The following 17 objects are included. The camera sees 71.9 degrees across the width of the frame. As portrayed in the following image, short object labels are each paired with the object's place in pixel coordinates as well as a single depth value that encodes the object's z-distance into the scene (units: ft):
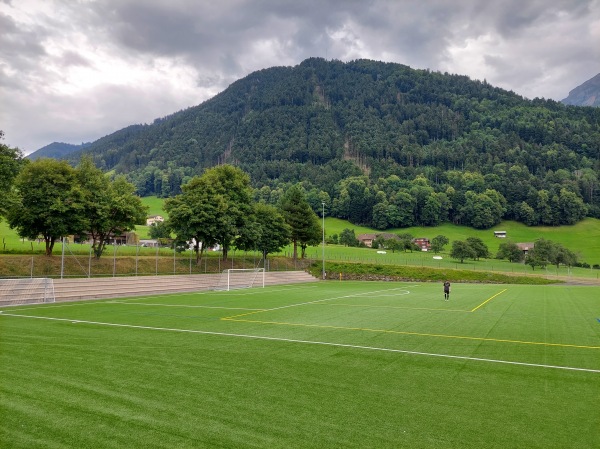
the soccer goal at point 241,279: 132.67
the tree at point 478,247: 275.80
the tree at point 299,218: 216.95
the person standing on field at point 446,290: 94.30
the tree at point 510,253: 290.76
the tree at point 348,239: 352.28
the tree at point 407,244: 328.66
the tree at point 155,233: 292.12
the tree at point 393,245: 322.55
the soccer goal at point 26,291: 78.43
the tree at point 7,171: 91.75
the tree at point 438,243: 328.70
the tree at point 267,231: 173.68
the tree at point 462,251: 266.92
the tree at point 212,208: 142.72
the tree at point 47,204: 107.14
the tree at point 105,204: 119.75
